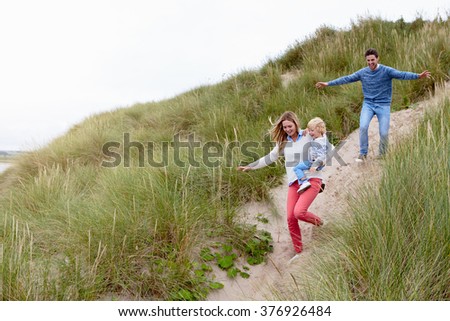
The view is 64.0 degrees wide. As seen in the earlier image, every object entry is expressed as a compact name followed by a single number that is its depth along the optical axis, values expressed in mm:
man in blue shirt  5352
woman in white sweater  3982
